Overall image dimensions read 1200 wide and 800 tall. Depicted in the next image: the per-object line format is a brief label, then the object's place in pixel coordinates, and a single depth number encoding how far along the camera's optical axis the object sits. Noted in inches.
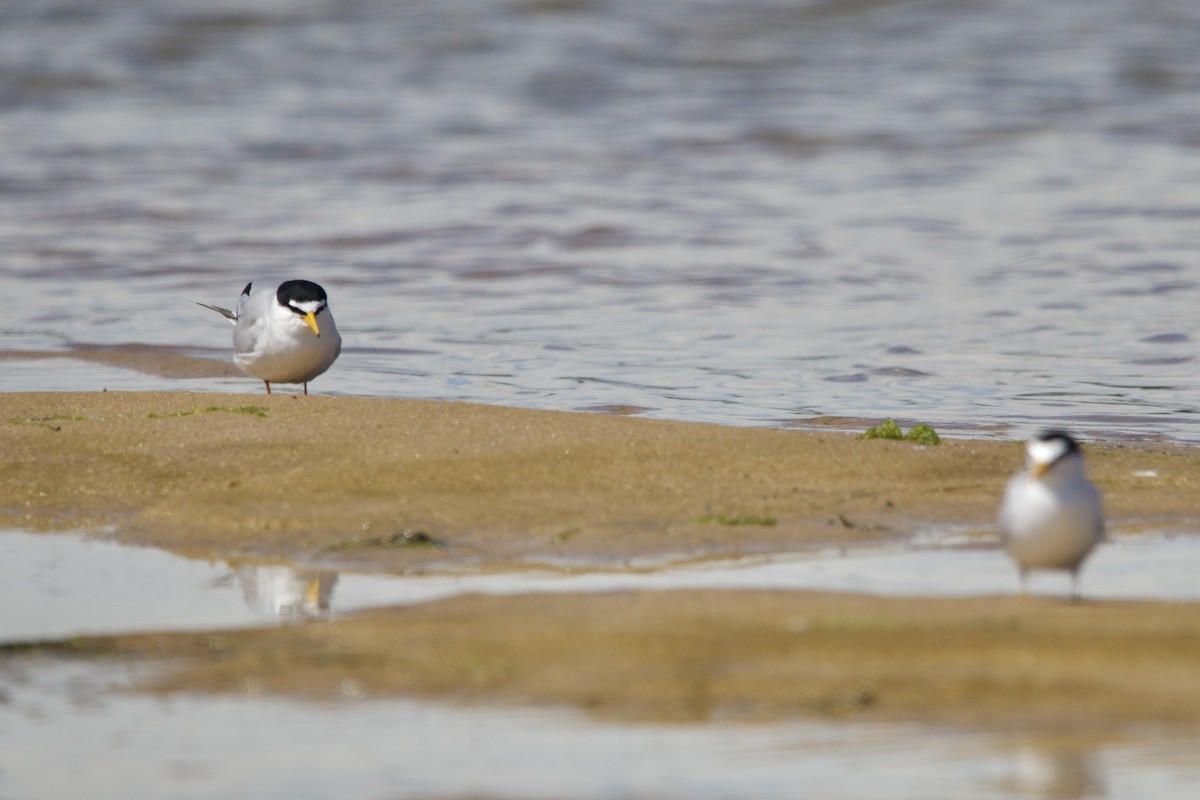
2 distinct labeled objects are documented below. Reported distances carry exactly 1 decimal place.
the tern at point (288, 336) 593.0
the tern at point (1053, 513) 355.3
